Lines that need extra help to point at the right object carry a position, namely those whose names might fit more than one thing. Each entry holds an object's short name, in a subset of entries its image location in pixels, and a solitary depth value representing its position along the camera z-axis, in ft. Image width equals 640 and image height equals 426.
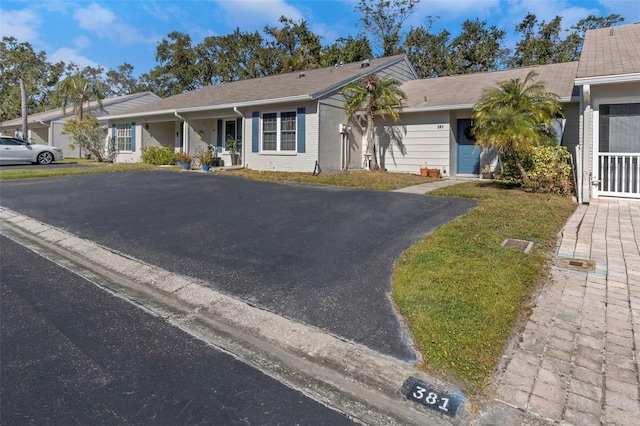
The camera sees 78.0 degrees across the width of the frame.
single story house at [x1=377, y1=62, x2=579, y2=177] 45.68
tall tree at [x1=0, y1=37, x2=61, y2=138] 106.93
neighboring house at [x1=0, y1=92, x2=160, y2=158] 99.14
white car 65.77
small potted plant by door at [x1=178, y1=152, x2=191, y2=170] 57.31
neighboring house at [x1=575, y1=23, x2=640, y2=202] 28.84
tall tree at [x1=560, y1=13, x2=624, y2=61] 92.07
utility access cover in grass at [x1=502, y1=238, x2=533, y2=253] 17.29
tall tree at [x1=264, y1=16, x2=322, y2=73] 101.65
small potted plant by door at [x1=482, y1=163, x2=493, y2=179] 44.20
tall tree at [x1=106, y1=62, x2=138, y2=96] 223.92
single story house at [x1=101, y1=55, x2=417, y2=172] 48.47
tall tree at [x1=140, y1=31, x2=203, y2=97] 128.88
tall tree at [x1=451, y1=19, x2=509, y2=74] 100.12
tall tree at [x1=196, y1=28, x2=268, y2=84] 118.83
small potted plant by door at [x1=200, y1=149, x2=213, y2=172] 54.85
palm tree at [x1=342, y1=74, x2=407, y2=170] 46.88
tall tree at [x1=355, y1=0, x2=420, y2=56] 102.99
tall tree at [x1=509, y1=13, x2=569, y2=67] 94.53
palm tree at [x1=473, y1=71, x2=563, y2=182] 30.99
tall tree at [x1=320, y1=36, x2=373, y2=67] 100.09
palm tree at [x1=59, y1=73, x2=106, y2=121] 86.38
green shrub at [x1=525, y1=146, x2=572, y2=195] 31.91
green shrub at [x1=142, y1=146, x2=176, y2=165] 63.98
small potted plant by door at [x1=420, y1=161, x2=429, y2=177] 47.32
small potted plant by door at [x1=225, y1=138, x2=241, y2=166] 58.49
